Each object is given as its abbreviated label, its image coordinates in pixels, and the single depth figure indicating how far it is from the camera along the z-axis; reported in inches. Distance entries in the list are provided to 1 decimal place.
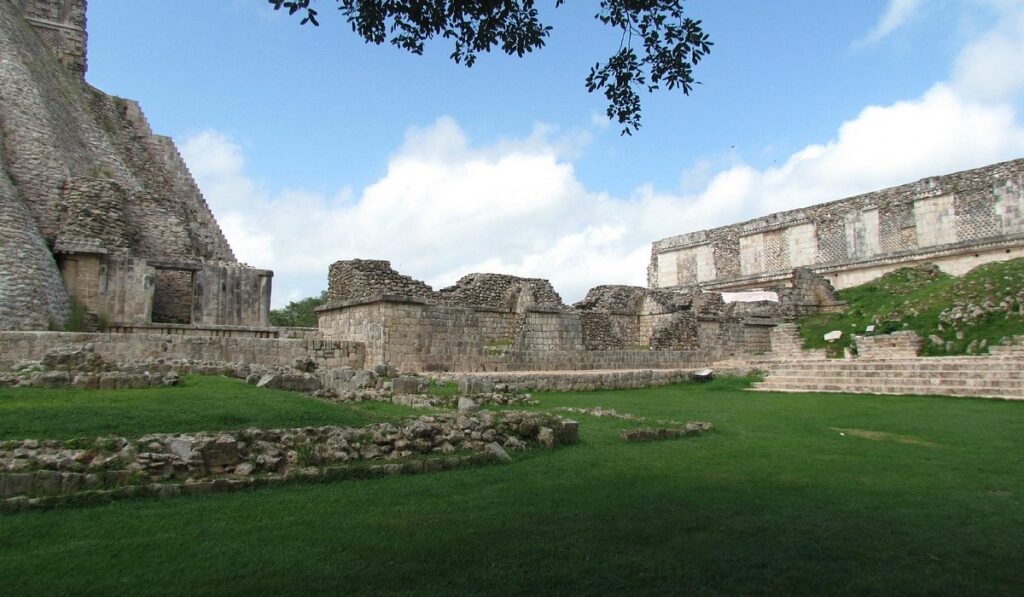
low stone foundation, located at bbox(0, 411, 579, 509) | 176.7
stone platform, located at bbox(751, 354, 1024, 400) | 490.6
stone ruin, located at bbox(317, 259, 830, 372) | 573.0
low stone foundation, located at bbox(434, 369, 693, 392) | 456.8
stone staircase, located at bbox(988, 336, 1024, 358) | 576.1
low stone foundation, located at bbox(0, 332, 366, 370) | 462.9
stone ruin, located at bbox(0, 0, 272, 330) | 667.4
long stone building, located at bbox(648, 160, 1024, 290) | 1146.0
